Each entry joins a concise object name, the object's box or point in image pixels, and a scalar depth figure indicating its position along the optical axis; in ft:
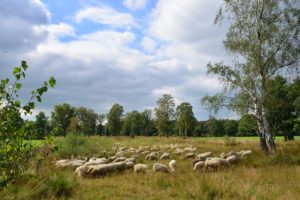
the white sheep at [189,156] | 62.47
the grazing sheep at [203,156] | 55.62
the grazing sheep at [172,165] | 44.03
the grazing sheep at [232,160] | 49.16
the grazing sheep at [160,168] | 41.01
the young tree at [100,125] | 330.75
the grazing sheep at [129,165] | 44.01
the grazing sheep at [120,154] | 65.73
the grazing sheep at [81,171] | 39.09
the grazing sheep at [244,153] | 59.35
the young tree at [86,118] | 285.31
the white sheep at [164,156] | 62.21
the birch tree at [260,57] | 57.98
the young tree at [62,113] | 276.16
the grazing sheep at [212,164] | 44.01
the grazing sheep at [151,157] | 61.87
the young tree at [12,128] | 12.76
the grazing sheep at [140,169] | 41.14
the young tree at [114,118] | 280.31
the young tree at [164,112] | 229.66
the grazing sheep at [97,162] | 44.65
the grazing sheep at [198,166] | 44.77
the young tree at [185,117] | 233.55
